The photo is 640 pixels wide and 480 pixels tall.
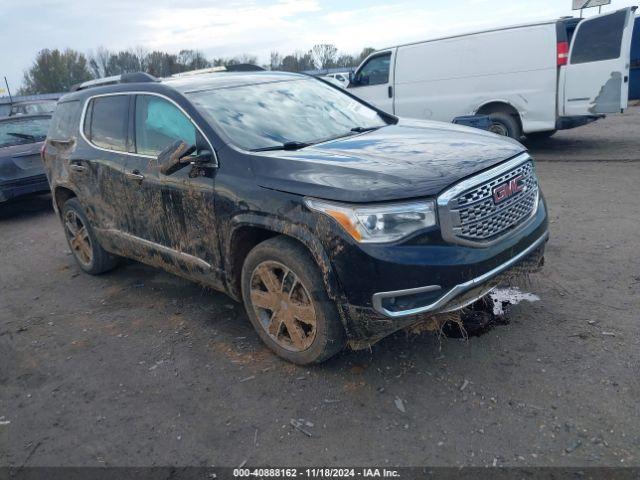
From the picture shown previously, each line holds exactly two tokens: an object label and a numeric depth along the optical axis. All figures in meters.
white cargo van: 8.77
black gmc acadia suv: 2.84
